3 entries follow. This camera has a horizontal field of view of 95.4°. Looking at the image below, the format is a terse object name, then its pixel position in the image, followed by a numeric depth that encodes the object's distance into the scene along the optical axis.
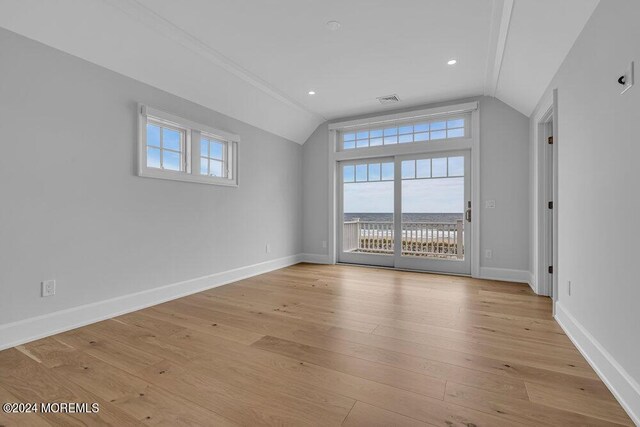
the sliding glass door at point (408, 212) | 4.51
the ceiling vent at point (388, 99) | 4.28
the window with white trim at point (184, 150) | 3.06
